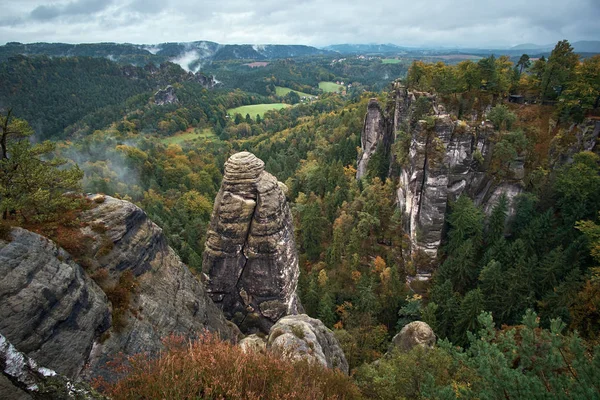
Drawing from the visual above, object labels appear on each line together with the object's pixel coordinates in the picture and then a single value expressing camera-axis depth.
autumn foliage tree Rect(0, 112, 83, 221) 12.32
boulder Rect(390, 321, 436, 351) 28.56
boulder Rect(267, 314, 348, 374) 17.17
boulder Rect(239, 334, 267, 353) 18.50
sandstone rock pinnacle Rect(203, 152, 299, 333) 22.06
